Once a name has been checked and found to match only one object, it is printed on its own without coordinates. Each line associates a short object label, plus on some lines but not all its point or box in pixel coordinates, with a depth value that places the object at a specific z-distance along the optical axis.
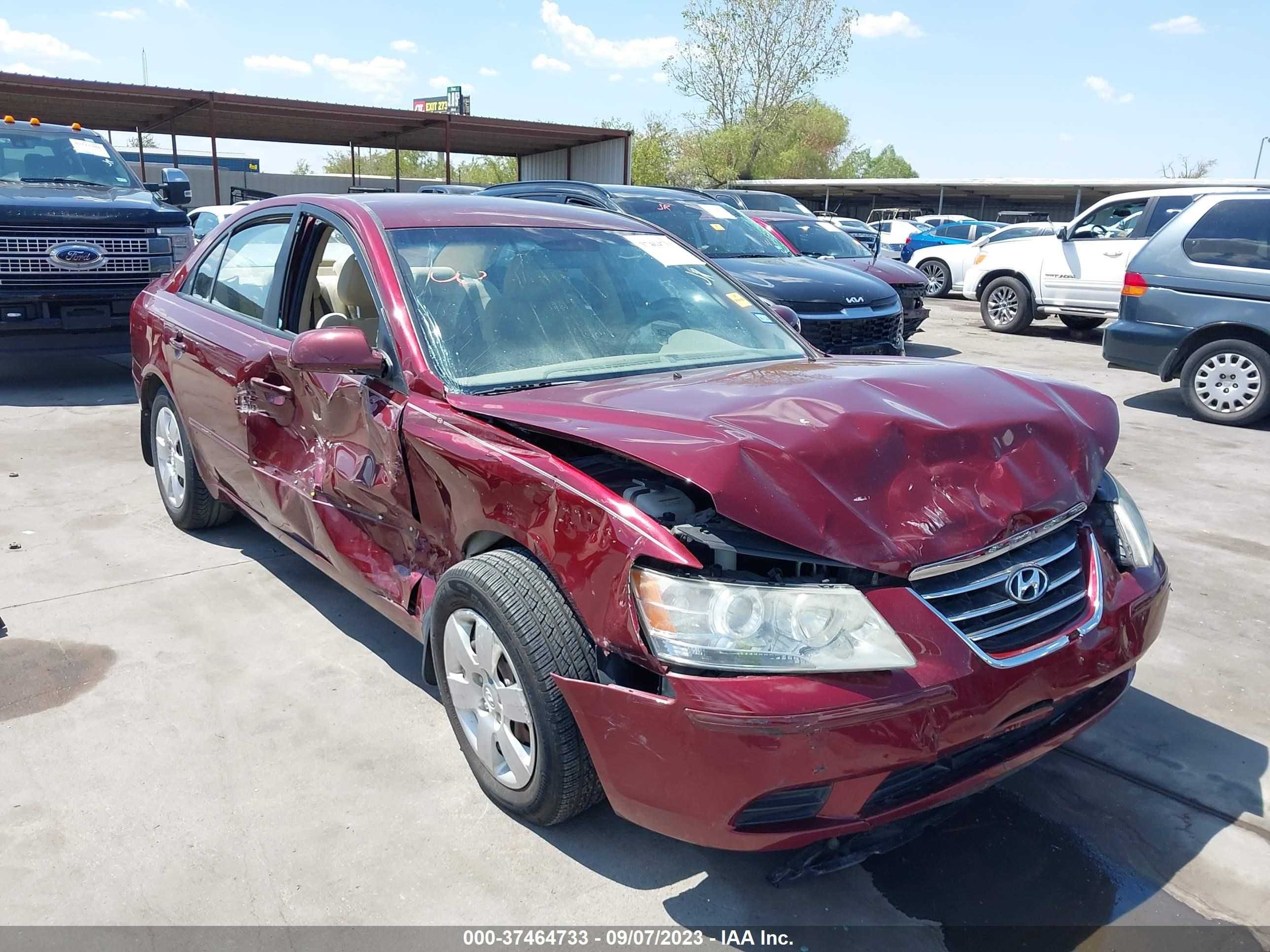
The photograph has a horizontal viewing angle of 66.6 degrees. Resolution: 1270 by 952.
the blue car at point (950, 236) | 20.88
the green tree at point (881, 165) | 81.56
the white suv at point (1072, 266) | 11.77
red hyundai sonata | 2.11
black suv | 8.24
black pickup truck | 7.89
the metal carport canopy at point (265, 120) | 17.25
